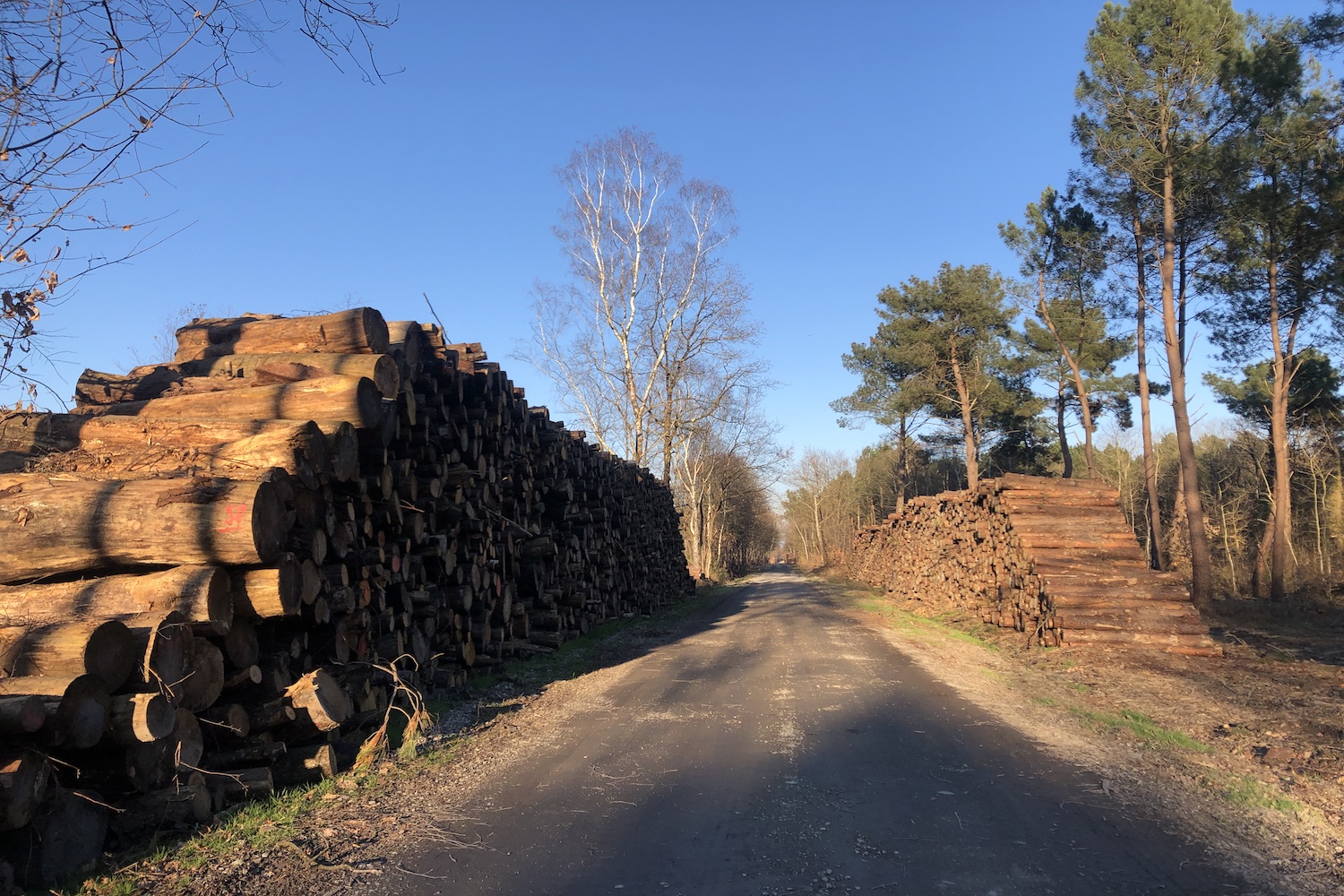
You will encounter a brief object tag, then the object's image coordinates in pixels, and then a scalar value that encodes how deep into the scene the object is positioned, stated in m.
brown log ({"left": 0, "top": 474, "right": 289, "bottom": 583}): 4.68
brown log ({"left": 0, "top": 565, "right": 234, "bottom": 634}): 4.40
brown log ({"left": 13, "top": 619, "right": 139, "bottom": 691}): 3.83
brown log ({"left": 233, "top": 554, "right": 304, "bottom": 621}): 4.97
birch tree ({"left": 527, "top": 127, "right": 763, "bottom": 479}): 27.52
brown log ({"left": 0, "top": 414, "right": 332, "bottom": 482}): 5.50
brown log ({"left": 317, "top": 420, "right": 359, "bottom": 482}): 6.02
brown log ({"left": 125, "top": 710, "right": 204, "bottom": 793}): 3.90
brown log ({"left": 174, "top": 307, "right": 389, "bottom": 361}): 7.20
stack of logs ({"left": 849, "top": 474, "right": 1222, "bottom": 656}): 10.53
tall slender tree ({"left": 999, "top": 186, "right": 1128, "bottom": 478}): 22.15
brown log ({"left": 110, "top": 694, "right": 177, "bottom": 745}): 3.81
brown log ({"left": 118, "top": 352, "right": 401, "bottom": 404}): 6.70
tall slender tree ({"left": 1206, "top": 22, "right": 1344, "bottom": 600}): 15.39
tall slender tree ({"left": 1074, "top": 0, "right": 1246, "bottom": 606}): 16.67
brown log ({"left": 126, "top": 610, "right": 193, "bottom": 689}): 4.05
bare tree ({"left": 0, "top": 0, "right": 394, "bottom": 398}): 4.38
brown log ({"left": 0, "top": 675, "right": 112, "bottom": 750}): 3.53
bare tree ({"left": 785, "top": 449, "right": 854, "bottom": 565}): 69.06
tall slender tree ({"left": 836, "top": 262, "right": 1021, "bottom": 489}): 33.09
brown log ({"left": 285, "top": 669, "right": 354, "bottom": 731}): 4.99
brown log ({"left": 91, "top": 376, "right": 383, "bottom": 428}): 6.21
